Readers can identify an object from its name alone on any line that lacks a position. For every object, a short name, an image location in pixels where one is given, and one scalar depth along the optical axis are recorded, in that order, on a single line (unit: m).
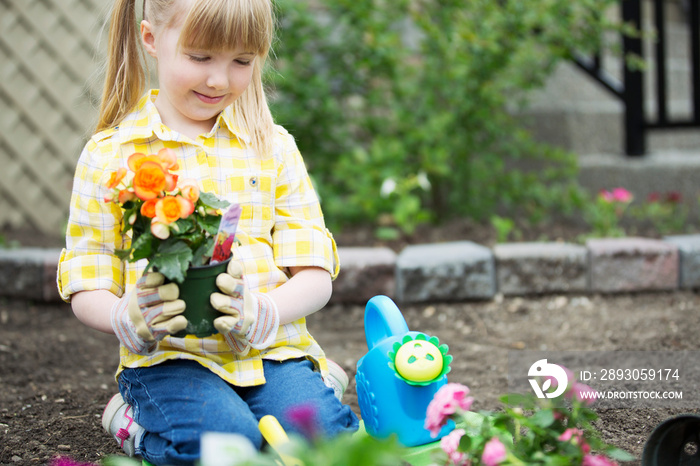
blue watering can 3.89
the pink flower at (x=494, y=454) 2.76
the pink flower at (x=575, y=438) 2.89
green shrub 5.28
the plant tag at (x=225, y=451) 2.48
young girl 3.72
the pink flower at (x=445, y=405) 3.08
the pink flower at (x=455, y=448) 3.01
